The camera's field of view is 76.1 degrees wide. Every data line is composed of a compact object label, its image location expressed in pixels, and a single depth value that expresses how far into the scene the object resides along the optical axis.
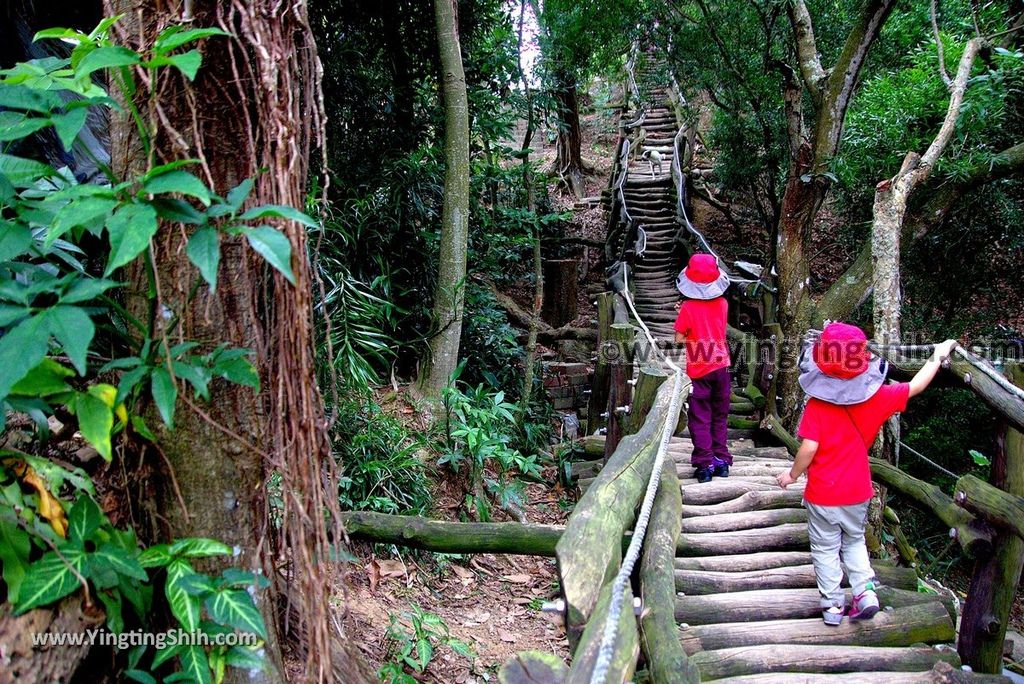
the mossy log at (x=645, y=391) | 4.81
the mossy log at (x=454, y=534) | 3.16
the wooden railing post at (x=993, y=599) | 3.21
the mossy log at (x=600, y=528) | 2.29
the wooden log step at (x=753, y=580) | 3.39
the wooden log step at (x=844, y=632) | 2.99
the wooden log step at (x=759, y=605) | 3.16
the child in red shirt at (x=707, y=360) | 4.53
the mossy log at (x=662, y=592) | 2.50
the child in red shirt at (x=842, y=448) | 2.97
